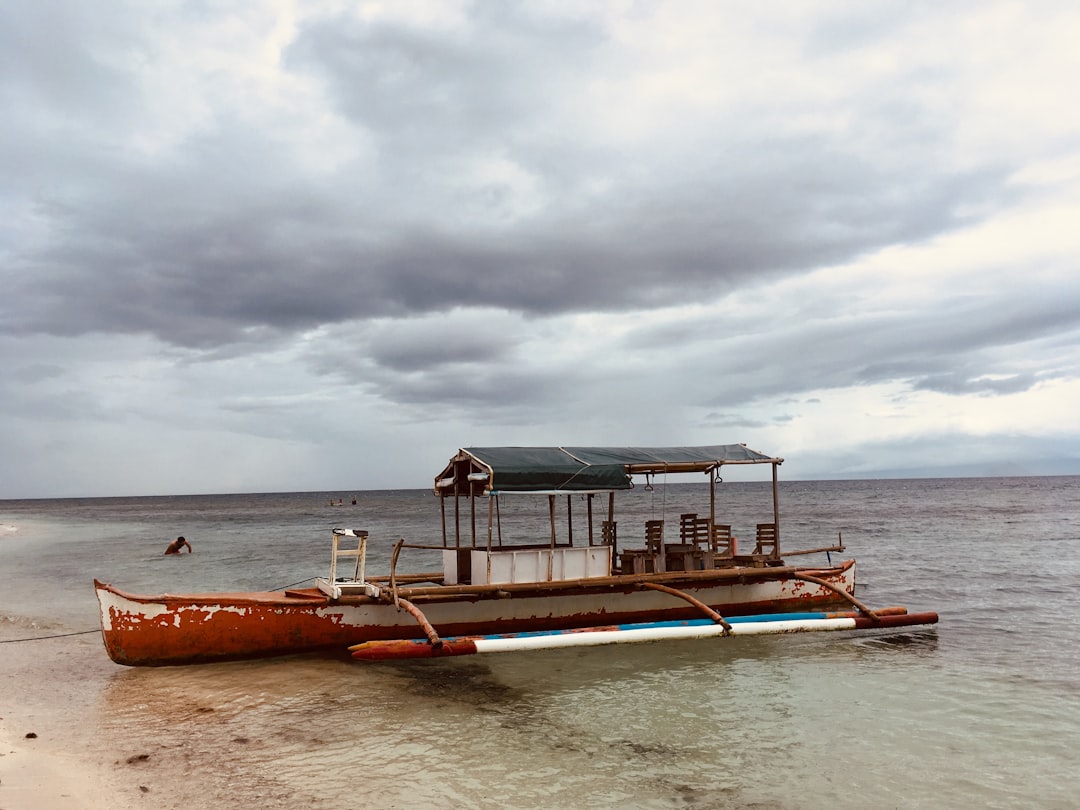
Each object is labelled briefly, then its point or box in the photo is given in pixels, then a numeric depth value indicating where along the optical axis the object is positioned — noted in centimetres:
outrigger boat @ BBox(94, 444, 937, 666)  1273
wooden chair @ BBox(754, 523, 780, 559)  1734
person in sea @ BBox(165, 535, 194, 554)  3838
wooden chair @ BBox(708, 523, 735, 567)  1677
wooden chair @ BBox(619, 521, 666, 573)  1627
